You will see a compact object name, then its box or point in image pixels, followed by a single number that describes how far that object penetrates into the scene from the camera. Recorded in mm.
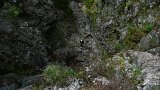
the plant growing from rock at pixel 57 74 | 3809
